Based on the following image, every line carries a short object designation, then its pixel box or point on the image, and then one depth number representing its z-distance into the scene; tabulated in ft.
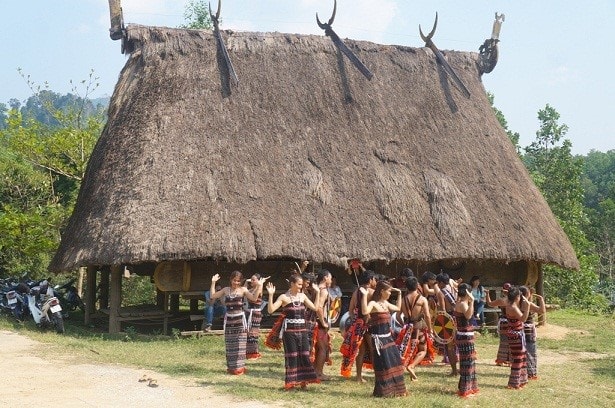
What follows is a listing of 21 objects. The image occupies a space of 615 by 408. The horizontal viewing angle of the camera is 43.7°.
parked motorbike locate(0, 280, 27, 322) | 49.78
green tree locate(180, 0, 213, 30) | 96.89
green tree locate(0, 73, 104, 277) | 71.31
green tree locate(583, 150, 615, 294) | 116.06
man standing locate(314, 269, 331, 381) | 31.55
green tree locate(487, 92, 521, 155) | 96.65
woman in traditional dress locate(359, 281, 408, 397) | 28.53
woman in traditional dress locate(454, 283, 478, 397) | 29.66
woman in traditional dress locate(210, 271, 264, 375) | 33.09
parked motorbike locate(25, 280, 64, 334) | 45.06
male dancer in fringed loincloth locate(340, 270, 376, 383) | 30.19
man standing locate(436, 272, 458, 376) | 33.47
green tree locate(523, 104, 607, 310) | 78.18
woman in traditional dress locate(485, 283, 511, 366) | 36.96
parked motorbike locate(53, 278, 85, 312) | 57.24
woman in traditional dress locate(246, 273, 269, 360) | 37.88
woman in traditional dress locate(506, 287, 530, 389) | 31.30
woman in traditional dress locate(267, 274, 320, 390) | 29.66
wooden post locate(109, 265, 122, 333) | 46.65
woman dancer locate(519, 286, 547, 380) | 33.65
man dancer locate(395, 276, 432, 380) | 31.55
